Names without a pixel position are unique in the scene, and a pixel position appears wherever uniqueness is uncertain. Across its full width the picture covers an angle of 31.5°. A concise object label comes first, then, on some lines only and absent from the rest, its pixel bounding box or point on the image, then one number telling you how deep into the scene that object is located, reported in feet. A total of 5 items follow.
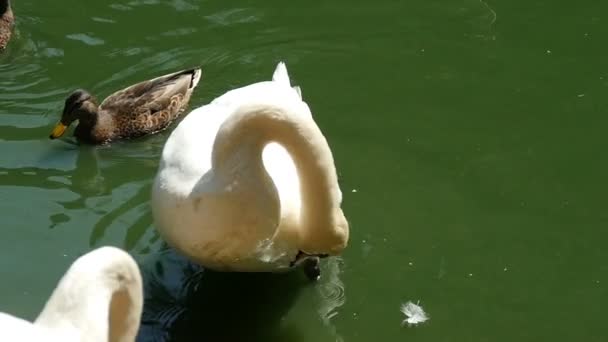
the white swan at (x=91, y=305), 10.98
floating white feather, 17.79
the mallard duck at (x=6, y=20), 26.63
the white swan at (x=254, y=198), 15.97
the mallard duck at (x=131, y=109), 23.43
